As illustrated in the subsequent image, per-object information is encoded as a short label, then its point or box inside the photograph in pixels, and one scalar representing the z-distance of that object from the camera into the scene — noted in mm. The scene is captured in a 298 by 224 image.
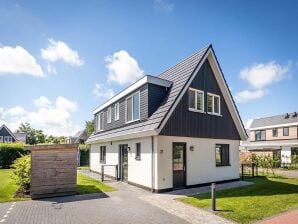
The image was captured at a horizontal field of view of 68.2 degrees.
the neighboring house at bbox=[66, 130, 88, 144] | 46999
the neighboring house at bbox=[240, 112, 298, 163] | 33916
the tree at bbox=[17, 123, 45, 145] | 61978
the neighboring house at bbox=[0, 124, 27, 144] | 47295
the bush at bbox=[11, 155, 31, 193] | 11145
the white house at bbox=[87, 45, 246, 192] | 11682
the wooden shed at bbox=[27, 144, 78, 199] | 10250
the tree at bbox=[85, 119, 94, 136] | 59638
